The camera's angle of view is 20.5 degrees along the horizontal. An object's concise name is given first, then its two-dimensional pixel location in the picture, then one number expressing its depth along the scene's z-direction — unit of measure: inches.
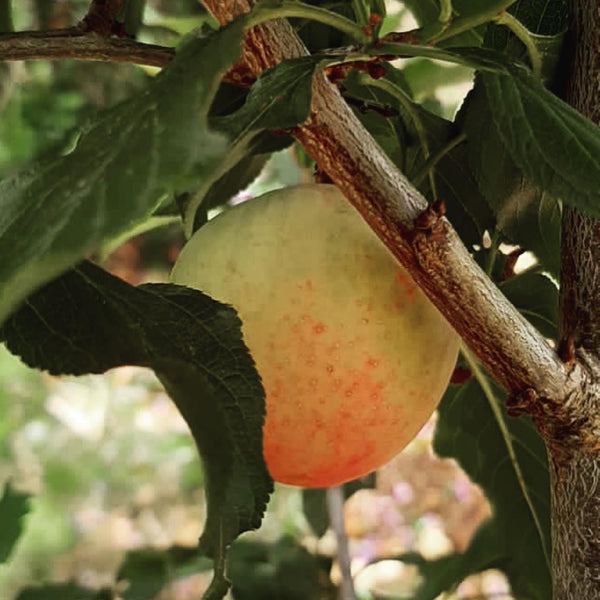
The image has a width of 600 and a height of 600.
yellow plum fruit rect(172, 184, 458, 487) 9.2
